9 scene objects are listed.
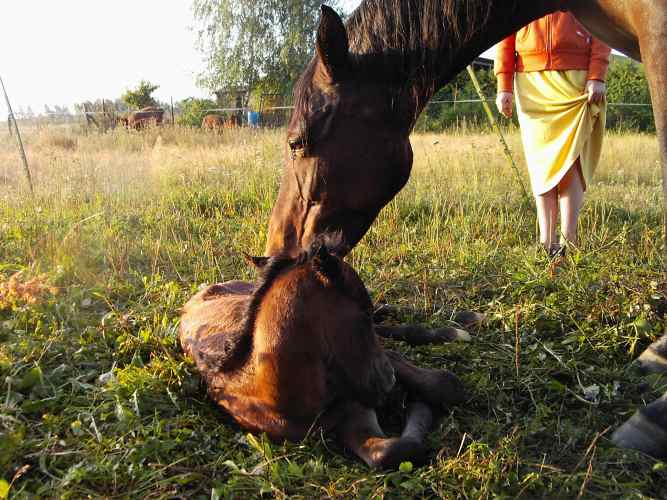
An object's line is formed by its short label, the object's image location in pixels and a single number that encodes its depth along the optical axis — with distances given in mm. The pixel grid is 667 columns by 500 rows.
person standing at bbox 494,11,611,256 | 3969
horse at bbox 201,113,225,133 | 20250
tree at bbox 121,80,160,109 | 32375
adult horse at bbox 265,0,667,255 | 2617
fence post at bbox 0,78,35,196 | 6175
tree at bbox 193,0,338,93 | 25250
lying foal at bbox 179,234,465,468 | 1827
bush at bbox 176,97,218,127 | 23922
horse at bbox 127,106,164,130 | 22306
